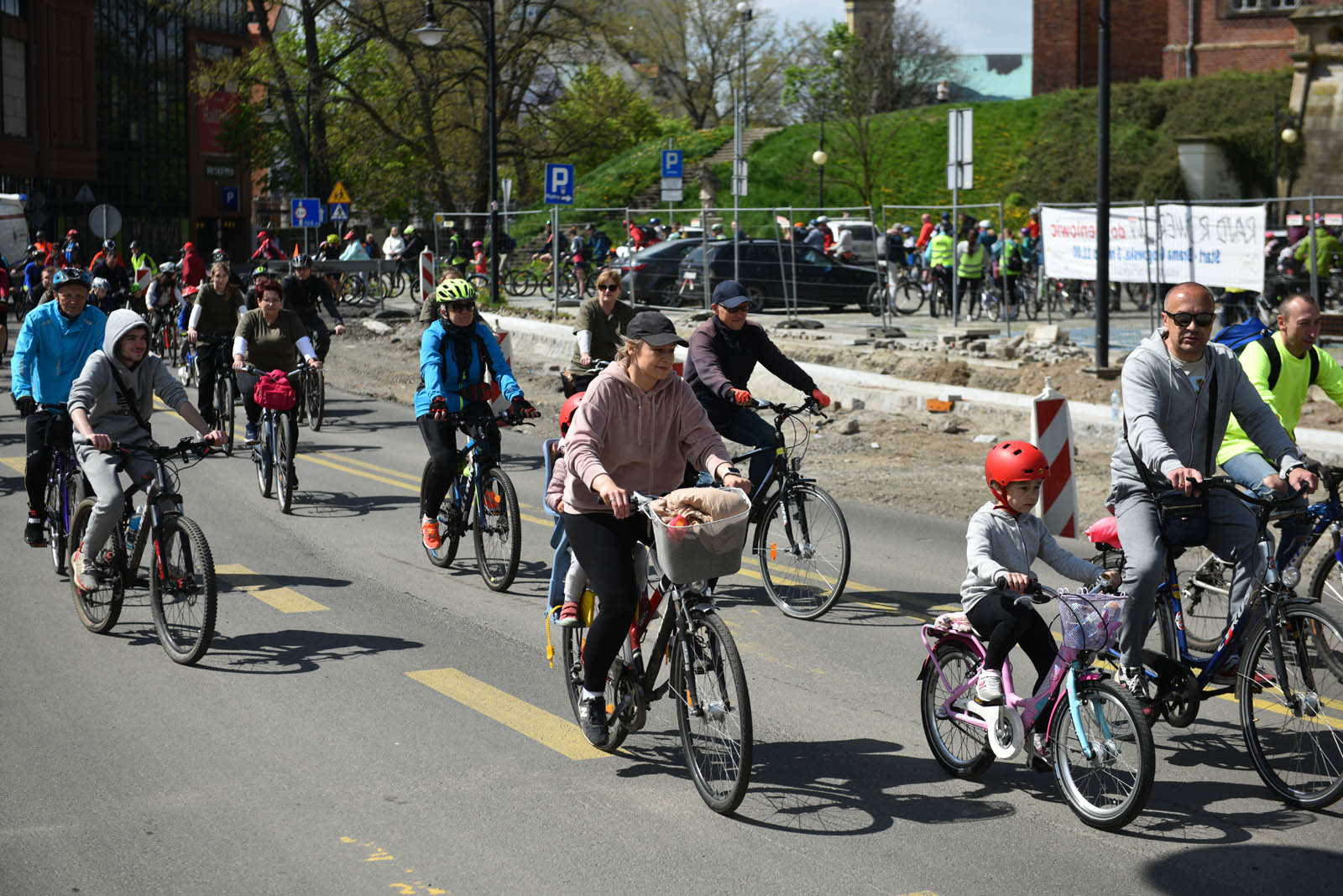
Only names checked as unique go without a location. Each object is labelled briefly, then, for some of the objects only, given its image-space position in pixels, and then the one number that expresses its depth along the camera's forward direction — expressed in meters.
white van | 86.87
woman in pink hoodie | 11.14
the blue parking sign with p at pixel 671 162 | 63.91
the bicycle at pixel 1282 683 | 10.53
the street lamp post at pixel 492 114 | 65.19
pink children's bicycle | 10.13
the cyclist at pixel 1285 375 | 13.84
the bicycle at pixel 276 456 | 24.48
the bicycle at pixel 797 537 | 17.28
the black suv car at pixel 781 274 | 57.22
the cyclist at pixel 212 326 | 31.05
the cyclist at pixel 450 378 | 19.25
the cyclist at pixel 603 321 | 23.83
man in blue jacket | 18.30
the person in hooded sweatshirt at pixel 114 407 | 15.83
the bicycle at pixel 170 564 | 14.88
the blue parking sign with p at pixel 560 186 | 57.91
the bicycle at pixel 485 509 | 18.58
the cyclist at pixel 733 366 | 18.14
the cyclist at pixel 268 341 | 26.55
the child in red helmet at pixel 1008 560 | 10.63
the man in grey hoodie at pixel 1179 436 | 11.53
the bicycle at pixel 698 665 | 10.33
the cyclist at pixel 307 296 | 35.34
